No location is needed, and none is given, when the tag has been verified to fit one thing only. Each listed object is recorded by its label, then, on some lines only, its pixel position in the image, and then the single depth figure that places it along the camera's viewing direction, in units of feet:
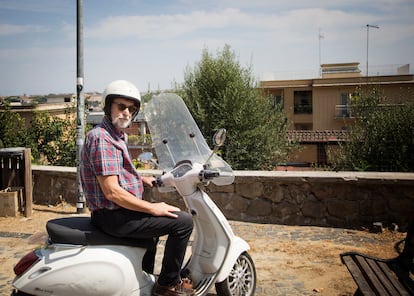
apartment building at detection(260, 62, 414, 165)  101.91
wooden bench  8.84
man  8.71
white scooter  8.52
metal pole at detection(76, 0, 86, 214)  21.18
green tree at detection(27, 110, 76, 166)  31.32
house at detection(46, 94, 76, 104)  155.74
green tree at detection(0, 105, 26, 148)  32.40
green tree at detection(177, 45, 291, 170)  40.06
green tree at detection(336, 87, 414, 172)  27.63
